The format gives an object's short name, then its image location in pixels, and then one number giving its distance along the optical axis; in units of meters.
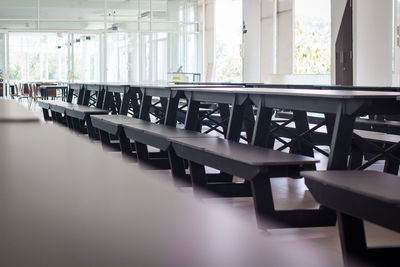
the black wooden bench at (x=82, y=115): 7.38
